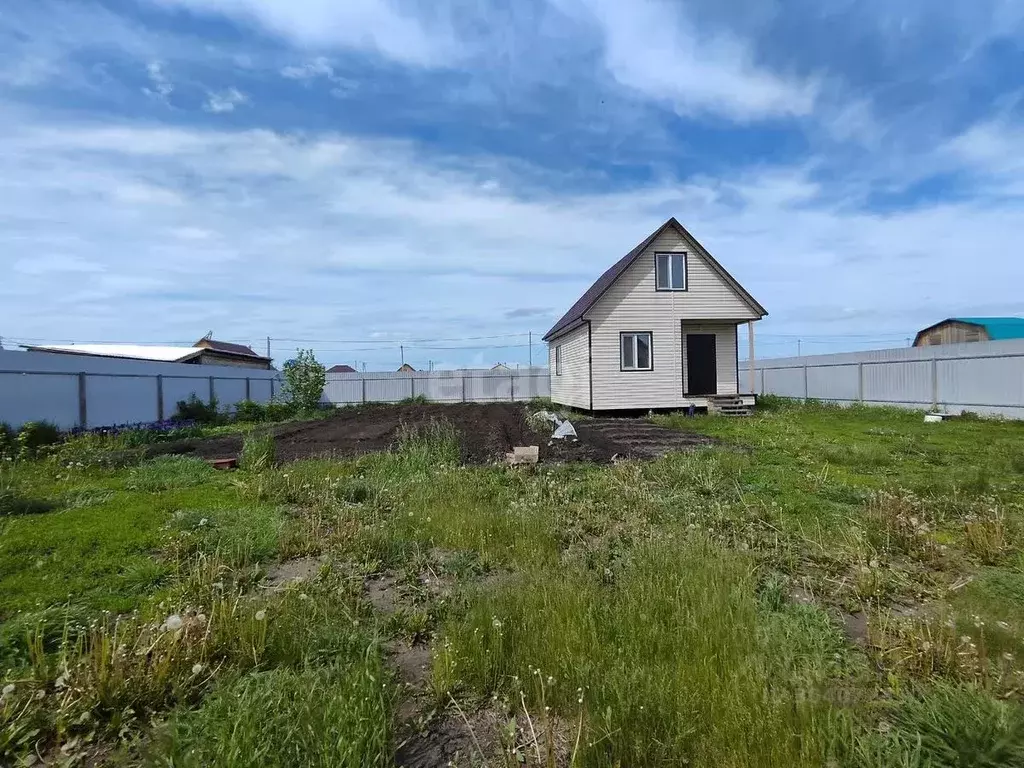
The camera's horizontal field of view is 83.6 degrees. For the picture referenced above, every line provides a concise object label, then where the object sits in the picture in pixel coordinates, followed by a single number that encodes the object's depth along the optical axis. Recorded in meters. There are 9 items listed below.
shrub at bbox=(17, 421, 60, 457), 11.30
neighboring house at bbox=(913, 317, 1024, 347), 27.12
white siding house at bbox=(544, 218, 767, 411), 18.98
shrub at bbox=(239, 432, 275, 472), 8.80
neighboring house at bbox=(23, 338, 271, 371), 29.83
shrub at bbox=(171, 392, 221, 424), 19.92
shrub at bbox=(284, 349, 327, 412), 23.56
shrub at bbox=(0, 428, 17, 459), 11.17
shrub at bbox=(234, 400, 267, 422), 21.77
